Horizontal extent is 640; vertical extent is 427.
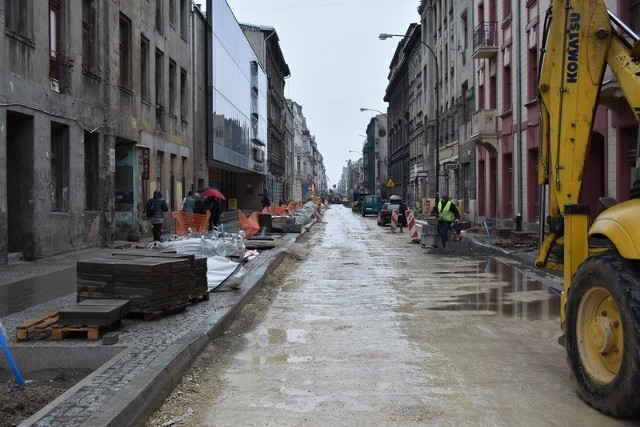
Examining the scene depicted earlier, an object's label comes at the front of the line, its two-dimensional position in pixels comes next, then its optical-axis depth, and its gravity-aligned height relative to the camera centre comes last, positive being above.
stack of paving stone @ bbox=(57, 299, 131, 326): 6.72 -1.06
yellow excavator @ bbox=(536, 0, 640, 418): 4.45 -0.11
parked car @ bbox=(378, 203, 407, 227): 37.88 -0.16
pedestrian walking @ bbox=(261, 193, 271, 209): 33.37 +0.48
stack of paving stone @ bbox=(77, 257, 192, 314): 7.54 -0.81
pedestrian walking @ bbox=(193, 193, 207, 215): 22.83 +0.21
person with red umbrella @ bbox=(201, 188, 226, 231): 23.42 +0.29
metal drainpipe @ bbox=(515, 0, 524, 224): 24.61 +4.33
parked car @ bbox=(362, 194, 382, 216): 56.91 +0.43
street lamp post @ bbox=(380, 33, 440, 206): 33.41 +4.16
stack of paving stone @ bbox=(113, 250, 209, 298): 8.48 -0.74
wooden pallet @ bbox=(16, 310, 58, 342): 6.64 -1.18
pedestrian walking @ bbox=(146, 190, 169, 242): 18.86 +0.04
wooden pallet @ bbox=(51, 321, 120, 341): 6.64 -1.21
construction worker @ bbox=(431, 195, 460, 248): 20.28 -0.19
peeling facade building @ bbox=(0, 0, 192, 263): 13.91 +2.52
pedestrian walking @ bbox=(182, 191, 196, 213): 22.53 +0.27
